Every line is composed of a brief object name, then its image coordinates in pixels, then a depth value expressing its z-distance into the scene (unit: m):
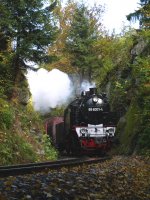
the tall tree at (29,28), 20.95
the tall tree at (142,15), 19.36
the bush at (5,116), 17.90
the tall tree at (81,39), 45.59
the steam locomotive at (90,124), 23.06
